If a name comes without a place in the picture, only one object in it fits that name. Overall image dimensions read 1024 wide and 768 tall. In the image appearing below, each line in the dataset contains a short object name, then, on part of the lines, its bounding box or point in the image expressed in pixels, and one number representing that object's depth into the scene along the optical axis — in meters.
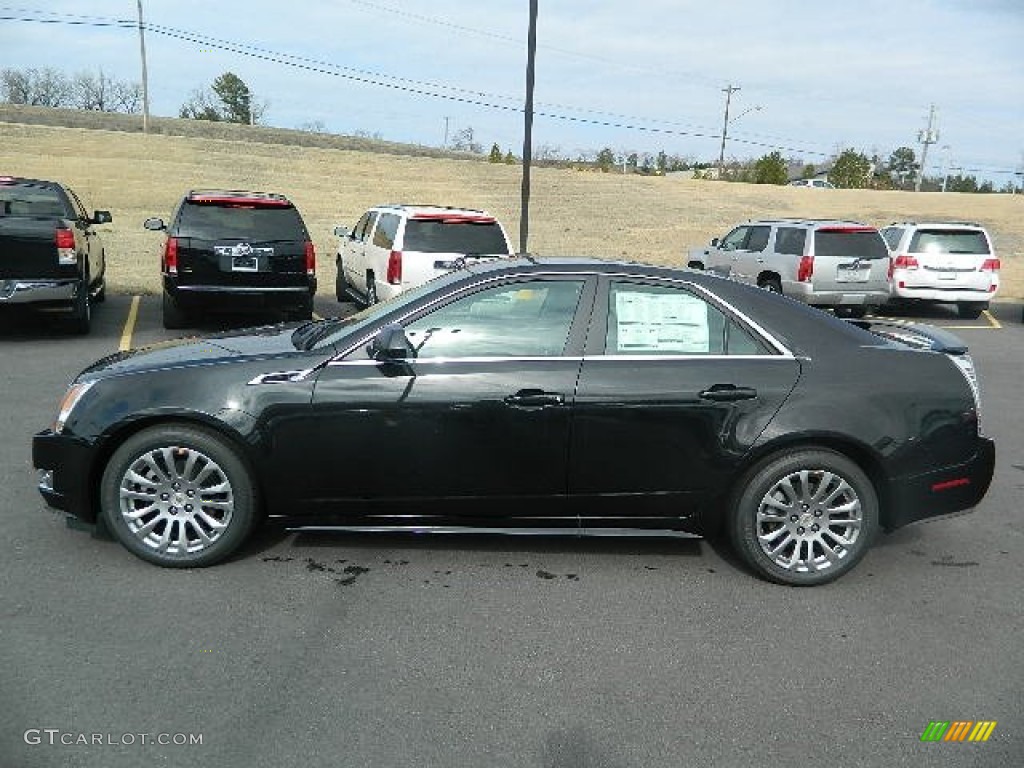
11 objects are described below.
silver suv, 13.61
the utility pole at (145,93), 63.08
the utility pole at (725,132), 89.31
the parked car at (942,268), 14.85
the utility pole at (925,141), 97.19
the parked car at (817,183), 84.68
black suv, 10.12
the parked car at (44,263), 9.16
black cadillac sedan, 4.00
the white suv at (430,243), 9.95
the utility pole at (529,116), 15.39
